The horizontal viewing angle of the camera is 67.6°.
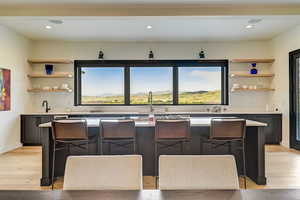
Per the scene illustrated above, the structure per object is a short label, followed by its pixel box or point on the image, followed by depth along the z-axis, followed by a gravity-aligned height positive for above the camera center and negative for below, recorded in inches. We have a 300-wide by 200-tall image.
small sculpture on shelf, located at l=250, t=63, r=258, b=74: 232.7 +31.6
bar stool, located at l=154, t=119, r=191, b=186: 112.3 -15.4
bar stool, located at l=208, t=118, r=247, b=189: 112.4 -14.9
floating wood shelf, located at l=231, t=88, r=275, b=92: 230.1 +10.7
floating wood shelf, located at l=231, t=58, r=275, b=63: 229.8 +40.2
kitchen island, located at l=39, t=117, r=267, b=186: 123.7 -28.2
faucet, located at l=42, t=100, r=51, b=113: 233.6 -4.1
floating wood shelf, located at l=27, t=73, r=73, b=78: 228.1 +25.6
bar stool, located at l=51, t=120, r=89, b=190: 111.0 -15.5
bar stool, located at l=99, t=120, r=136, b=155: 112.8 -15.2
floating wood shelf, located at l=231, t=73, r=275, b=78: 229.2 +25.2
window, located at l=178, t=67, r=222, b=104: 241.3 +15.8
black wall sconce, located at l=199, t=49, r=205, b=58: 233.1 +47.4
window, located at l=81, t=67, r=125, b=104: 241.3 +16.0
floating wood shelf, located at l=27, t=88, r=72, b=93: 226.8 +10.3
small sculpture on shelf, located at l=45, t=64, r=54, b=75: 229.8 +32.0
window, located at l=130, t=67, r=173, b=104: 240.8 +15.9
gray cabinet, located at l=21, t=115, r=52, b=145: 213.2 -26.5
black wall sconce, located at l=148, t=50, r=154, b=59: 233.6 +46.8
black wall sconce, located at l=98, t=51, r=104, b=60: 232.6 +46.6
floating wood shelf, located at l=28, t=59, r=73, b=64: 227.9 +40.0
